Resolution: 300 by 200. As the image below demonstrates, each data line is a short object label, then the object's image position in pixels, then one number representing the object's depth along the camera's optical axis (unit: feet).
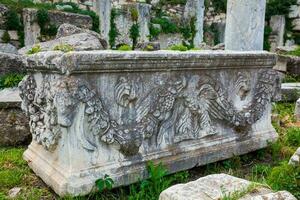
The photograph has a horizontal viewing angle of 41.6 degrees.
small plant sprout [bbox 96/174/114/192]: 9.59
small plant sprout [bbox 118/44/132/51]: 11.56
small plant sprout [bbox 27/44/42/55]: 11.91
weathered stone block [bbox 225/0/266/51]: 16.89
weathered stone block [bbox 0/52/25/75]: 15.66
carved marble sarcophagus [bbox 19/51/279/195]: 9.43
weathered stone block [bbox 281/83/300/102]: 21.16
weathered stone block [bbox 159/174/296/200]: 6.67
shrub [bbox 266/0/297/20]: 56.95
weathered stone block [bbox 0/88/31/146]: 13.21
